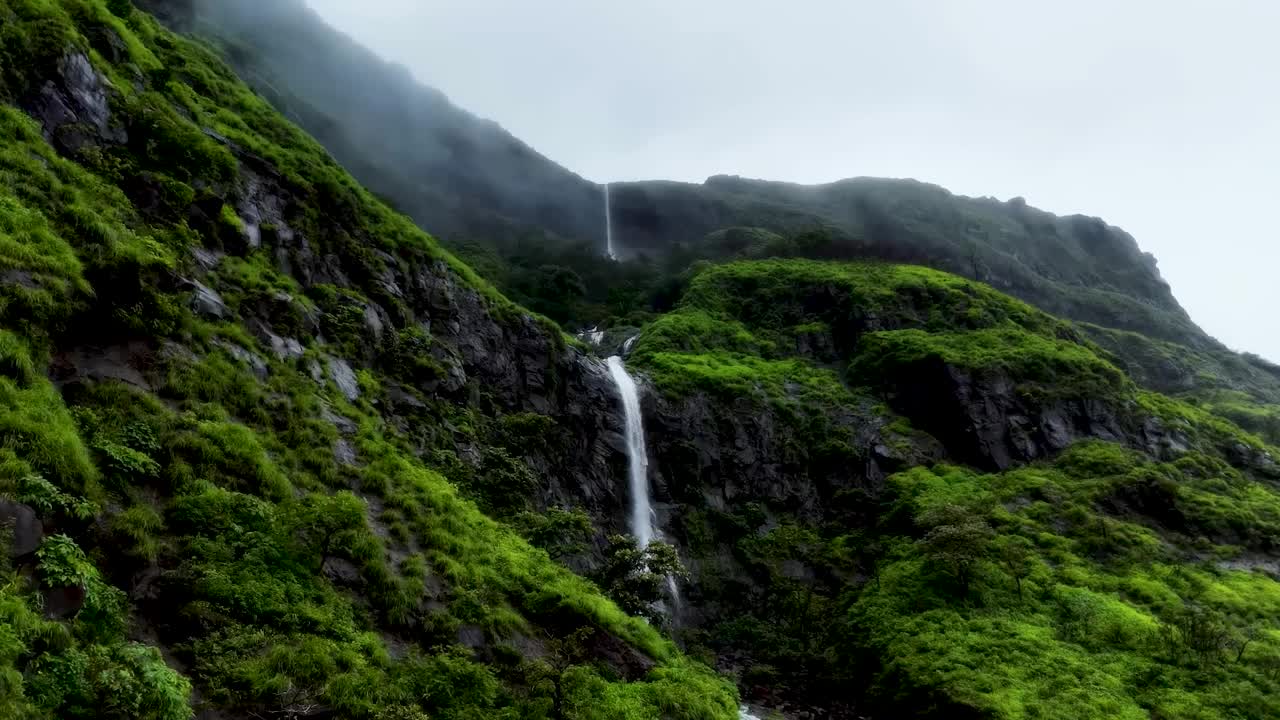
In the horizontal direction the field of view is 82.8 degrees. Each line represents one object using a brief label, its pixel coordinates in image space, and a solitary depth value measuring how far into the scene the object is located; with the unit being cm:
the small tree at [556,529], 2534
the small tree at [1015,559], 3262
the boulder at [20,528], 1050
